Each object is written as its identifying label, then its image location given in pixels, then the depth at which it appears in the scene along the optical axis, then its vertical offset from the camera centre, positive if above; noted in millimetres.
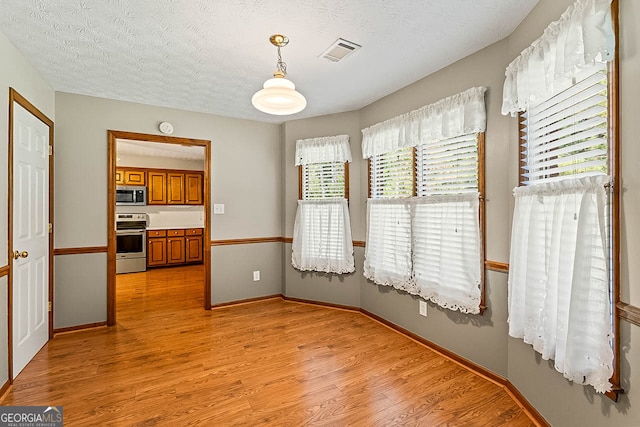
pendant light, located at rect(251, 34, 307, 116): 1920 +738
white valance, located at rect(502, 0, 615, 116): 1350 +811
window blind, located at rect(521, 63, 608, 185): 1453 +437
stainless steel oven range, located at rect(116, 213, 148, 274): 6031 -566
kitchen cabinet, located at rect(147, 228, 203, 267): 6445 -713
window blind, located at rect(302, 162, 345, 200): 3877 +435
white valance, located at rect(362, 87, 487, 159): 2355 +802
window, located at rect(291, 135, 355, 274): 3801 +62
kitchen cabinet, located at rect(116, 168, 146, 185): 6281 +787
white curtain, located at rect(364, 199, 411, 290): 3031 -308
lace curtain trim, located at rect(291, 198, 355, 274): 3793 -449
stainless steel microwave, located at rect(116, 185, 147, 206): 6281 +394
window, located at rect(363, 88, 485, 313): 2398 +99
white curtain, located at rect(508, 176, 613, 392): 1372 -331
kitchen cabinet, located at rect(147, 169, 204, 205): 6594 +601
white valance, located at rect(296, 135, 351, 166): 3775 +810
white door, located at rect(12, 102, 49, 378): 2350 -184
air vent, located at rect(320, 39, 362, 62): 2254 +1254
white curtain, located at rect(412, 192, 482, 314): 2379 -315
